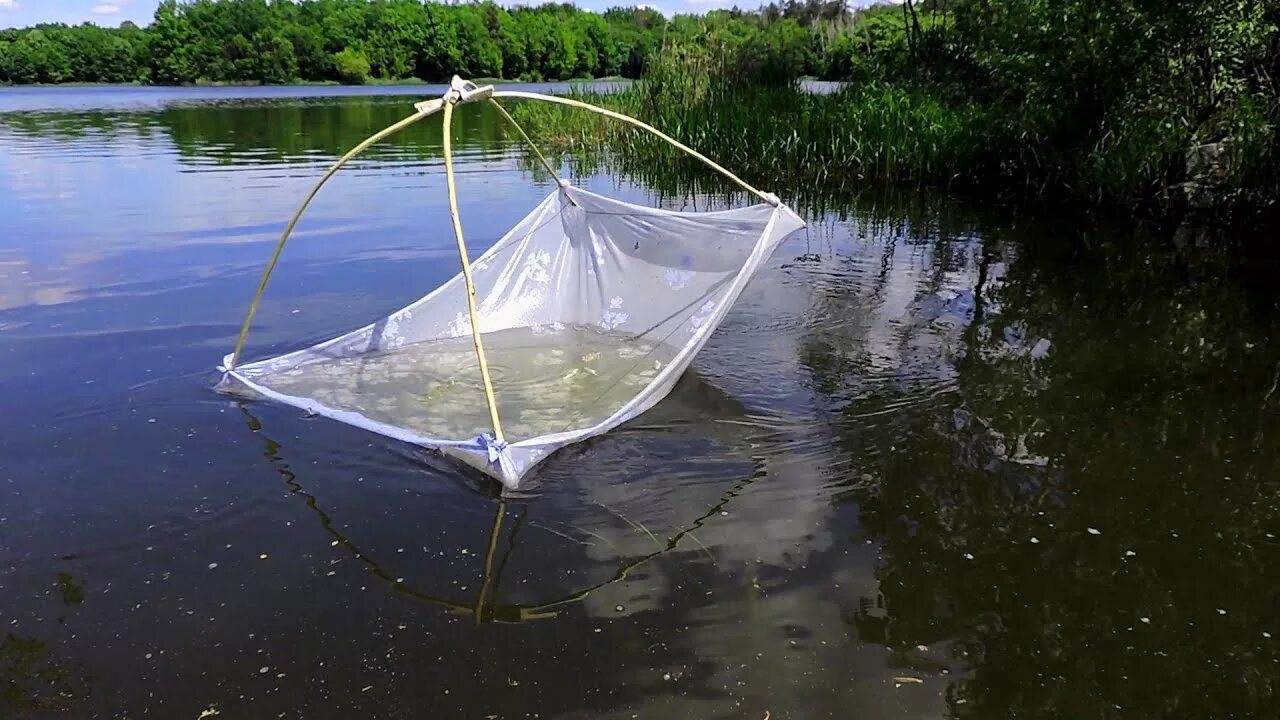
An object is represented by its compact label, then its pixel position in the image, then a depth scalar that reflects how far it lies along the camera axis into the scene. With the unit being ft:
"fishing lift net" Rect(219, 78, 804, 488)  12.75
